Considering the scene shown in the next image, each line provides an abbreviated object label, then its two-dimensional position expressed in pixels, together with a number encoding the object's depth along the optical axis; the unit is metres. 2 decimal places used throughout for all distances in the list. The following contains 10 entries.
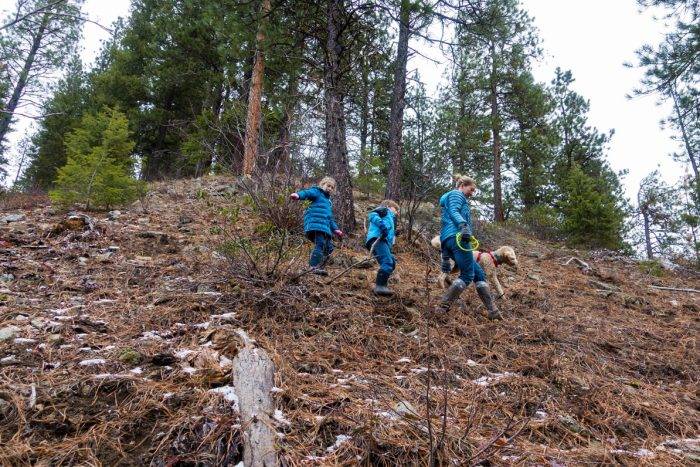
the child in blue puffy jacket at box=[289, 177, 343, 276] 5.13
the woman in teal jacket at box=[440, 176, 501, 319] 4.60
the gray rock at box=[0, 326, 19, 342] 2.63
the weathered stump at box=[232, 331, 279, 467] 1.71
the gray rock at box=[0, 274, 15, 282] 3.82
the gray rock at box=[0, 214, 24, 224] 6.34
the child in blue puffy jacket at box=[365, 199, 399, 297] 4.71
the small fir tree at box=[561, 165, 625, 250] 12.73
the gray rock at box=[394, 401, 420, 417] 2.15
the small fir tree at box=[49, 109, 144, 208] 7.32
